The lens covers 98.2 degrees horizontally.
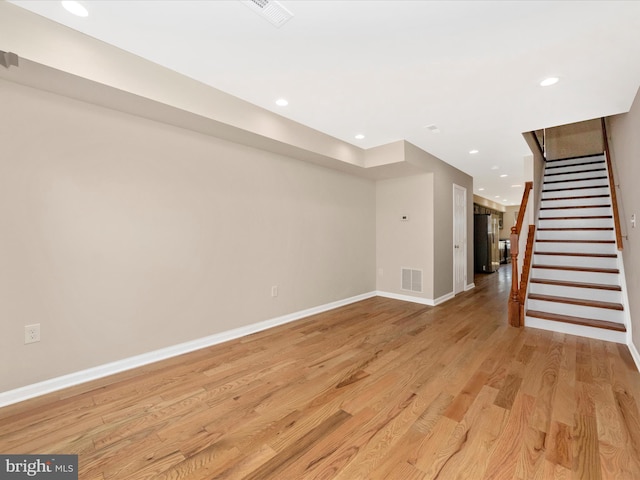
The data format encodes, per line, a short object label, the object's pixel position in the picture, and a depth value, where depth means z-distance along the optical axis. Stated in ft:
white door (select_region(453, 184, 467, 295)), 17.68
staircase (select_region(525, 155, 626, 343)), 10.85
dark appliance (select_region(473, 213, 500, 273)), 25.09
